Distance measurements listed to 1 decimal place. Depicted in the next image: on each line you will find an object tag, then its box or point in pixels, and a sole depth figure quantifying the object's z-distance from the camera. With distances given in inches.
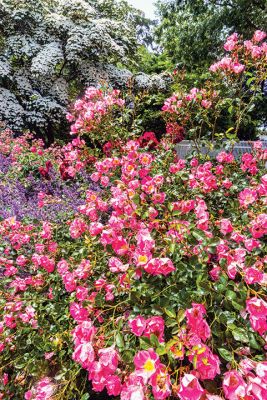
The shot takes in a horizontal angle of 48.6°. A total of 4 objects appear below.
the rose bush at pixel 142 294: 30.2
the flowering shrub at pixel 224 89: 76.0
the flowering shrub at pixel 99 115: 87.1
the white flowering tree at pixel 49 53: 258.8
